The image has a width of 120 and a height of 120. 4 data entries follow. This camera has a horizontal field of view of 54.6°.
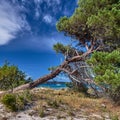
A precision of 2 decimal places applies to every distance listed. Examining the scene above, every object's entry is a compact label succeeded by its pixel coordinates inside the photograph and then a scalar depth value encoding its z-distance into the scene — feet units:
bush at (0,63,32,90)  24.20
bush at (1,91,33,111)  13.83
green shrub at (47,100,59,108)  14.91
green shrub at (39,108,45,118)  13.28
